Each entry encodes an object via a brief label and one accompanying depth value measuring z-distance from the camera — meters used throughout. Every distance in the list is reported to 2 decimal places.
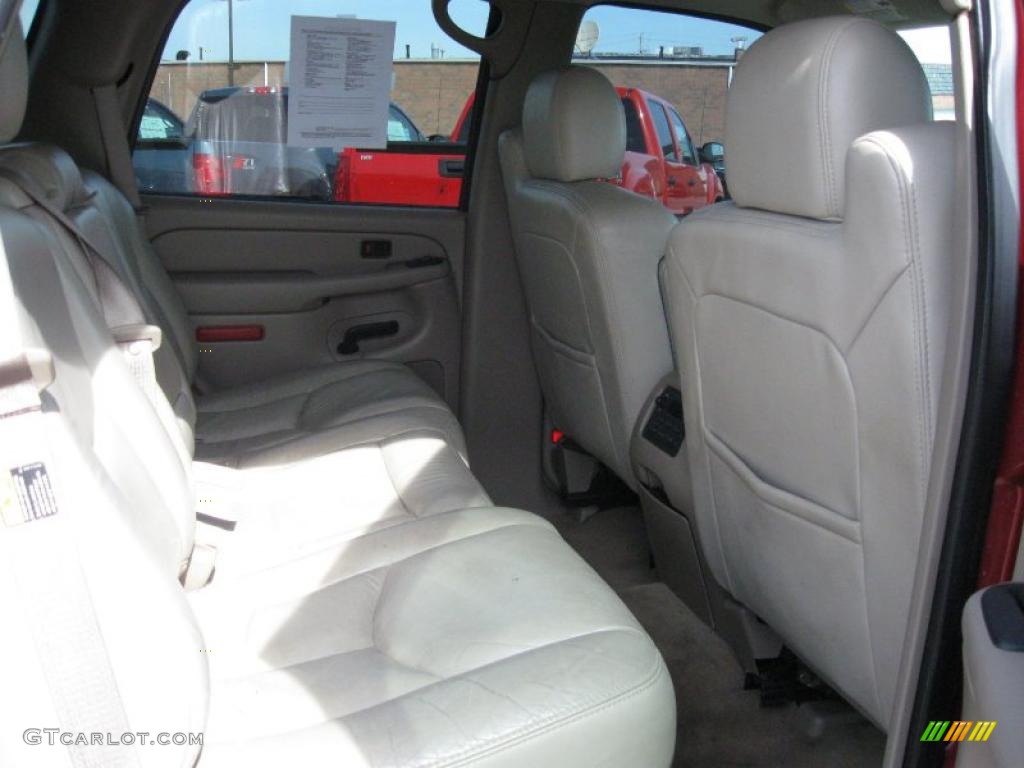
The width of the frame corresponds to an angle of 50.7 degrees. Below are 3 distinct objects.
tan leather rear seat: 1.05
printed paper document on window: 2.65
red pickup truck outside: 2.88
